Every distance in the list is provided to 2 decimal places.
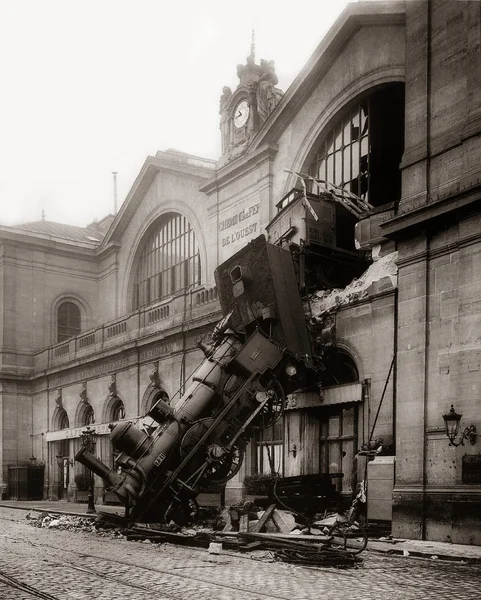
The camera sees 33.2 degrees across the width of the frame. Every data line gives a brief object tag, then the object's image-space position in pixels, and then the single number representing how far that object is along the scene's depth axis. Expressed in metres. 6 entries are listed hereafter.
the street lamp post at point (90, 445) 24.61
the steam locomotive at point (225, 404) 17.64
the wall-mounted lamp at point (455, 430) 15.22
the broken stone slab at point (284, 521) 16.39
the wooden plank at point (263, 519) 16.43
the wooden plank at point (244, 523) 16.83
